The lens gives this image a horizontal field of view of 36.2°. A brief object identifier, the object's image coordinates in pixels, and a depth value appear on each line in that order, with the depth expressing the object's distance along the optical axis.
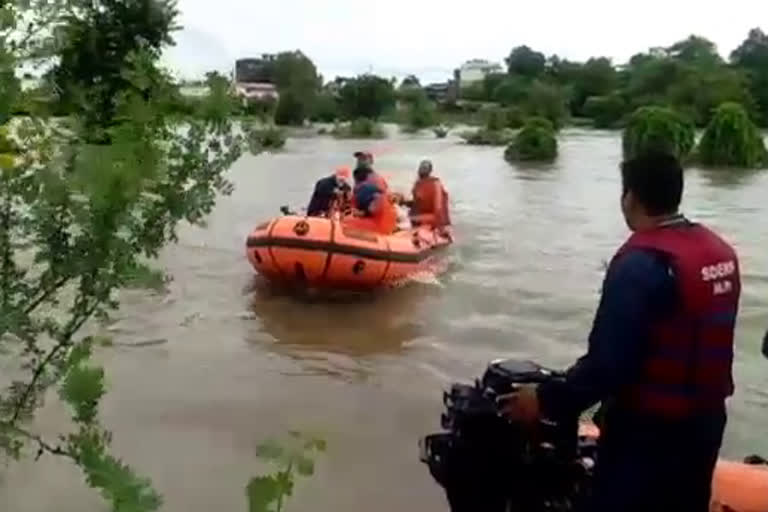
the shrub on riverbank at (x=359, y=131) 50.38
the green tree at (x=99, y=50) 2.12
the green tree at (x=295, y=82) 60.75
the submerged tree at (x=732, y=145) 32.88
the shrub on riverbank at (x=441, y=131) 51.19
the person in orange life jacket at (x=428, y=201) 13.25
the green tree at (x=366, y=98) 68.31
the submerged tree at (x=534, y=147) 34.53
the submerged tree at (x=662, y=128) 35.72
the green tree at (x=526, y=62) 84.69
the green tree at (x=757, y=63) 61.03
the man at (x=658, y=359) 2.67
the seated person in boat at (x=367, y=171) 11.16
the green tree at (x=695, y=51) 75.38
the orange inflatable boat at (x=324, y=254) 10.54
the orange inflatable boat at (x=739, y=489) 3.31
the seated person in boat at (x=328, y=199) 11.75
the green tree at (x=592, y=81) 70.81
